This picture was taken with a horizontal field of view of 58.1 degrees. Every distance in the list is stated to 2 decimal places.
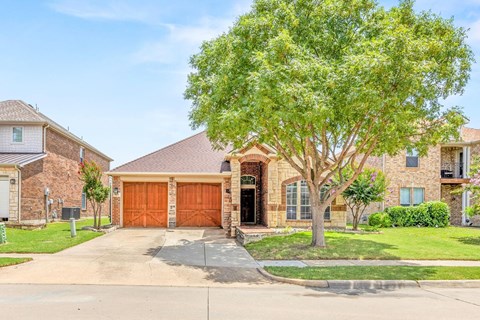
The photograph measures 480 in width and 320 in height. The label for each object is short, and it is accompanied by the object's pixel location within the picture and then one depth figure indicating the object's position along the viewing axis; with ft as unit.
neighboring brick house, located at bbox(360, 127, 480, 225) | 96.43
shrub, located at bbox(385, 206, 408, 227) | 88.38
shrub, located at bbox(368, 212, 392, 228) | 86.63
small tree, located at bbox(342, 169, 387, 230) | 72.13
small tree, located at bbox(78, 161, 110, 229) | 67.92
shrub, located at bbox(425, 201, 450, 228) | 87.86
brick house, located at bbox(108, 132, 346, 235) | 74.84
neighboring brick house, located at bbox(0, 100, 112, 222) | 74.64
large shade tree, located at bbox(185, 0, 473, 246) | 40.47
